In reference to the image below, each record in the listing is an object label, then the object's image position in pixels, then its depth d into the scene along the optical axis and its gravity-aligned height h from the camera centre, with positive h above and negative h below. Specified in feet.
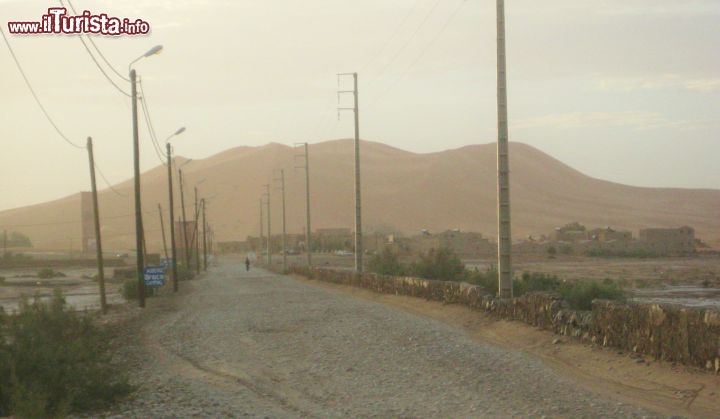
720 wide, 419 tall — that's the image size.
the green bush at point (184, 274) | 223.94 -11.91
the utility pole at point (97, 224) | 115.85 +0.44
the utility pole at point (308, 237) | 223.36 -3.78
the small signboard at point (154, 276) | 128.77 -6.84
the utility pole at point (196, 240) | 284.74 -4.59
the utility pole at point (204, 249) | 327.00 -8.77
